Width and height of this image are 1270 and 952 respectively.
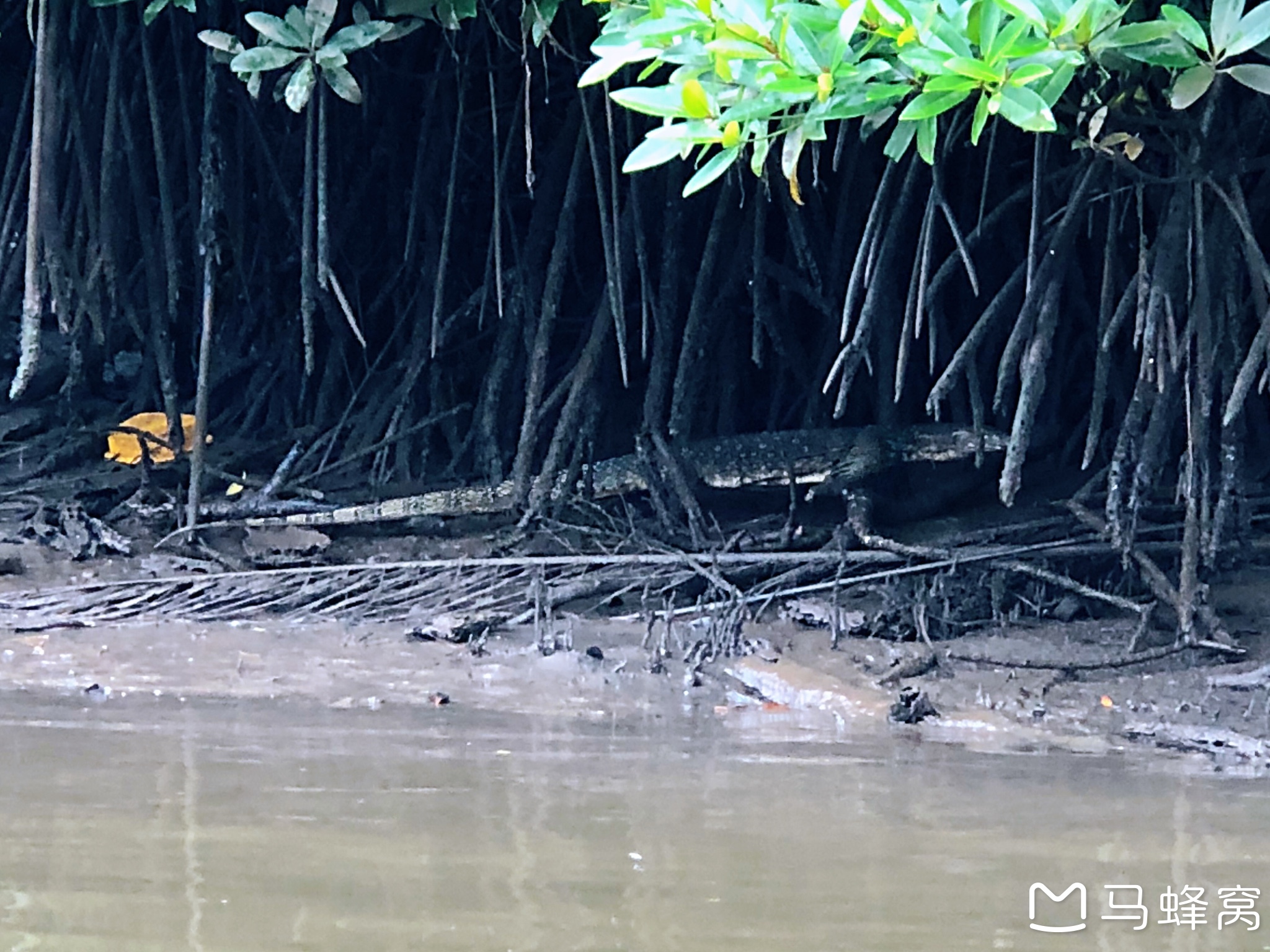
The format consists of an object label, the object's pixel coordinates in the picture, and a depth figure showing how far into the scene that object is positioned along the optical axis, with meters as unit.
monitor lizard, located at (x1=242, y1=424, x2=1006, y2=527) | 7.75
